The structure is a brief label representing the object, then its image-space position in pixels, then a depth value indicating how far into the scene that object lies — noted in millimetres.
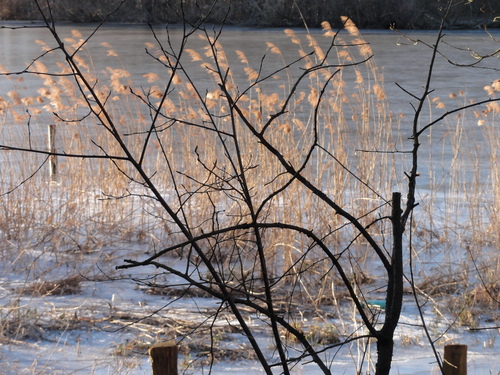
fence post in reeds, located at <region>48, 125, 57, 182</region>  30419
